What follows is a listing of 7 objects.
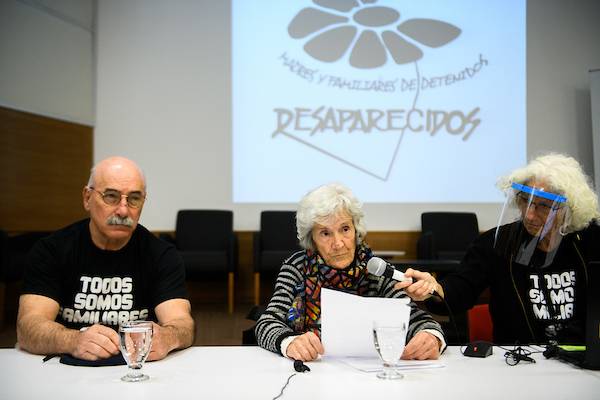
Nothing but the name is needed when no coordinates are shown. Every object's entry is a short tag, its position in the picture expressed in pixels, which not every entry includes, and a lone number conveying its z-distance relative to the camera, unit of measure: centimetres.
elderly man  194
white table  126
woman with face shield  194
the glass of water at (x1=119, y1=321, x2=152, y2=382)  138
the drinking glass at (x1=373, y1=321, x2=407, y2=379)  141
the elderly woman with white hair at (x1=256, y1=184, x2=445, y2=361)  196
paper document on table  152
